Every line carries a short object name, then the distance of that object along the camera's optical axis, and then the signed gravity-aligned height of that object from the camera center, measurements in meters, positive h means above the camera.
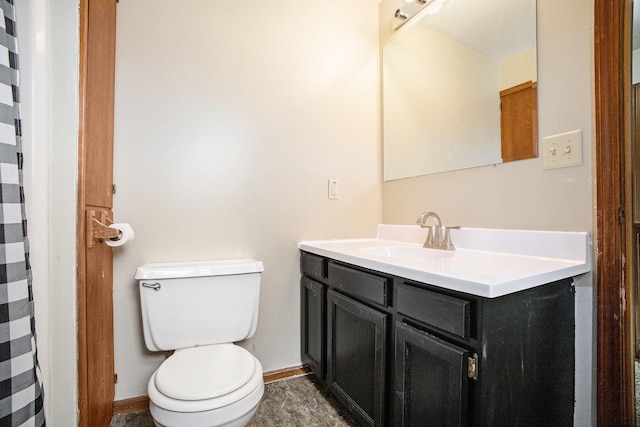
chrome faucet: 1.35 -0.11
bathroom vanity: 0.75 -0.37
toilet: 0.91 -0.56
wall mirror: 1.17 +0.65
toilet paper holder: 1.02 -0.06
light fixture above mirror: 1.54 +1.16
